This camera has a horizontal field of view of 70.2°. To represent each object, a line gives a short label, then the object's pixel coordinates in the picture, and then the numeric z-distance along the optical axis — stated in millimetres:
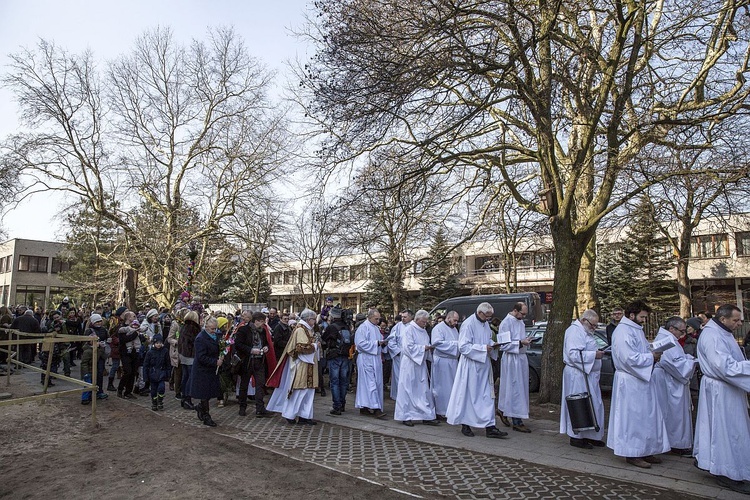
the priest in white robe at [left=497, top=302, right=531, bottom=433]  8445
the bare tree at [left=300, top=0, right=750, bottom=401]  8766
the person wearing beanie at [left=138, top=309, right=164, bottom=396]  10898
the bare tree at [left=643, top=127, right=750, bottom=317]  10036
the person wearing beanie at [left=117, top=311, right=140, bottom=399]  10383
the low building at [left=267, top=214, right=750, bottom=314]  36375
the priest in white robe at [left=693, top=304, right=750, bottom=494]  5484
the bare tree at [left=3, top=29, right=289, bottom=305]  24844
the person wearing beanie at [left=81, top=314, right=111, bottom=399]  10500
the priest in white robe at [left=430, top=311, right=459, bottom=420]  9414
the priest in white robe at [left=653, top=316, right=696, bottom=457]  6988
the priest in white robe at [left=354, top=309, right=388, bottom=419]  9531
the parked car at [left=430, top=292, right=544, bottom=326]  17844
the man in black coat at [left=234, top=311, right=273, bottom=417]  9539
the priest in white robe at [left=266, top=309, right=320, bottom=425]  8906
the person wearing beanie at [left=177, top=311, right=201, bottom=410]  9953
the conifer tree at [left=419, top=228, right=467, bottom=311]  43094
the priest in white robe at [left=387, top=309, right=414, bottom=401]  10609
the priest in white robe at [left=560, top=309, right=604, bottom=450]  7309
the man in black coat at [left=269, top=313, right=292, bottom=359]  11031
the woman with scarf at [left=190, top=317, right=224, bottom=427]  8414
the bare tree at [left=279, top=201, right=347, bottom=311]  36031
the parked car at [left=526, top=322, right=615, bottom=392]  11406
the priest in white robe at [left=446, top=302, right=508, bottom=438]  7969
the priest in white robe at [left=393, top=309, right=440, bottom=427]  8977
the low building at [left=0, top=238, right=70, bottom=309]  55719
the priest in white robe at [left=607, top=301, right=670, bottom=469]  6371
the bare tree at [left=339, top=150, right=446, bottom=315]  10930
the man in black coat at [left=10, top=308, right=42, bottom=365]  14234
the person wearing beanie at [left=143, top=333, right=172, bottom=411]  9984
